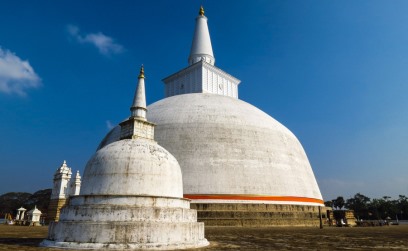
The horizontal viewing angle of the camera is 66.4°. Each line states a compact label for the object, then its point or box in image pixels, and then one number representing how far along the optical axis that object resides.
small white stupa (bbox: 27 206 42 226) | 37.75
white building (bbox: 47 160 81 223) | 35.03
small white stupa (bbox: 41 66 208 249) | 10.80
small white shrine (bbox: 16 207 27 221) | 46.66
